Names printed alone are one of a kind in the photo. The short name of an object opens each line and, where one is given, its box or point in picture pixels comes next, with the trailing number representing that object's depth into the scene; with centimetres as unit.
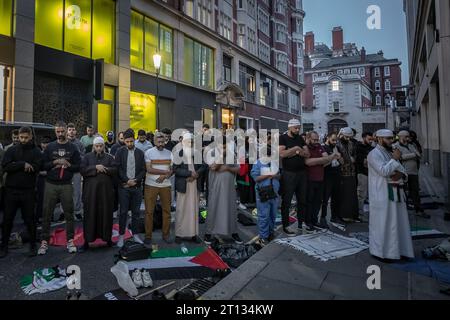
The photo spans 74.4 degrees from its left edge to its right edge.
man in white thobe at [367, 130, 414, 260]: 489
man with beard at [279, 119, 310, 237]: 651
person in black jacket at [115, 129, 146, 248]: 618
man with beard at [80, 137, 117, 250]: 586
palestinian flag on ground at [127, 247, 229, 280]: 459
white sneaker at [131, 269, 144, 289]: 416
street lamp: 1376
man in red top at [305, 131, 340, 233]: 675
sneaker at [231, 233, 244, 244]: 641
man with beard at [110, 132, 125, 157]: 923
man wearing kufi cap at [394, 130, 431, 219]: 812
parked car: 797
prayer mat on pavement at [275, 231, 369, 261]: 525
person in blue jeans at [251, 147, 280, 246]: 624
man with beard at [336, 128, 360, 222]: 767
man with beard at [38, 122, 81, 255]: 576
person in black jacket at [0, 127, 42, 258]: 547
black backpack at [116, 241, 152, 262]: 509
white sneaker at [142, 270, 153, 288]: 417
